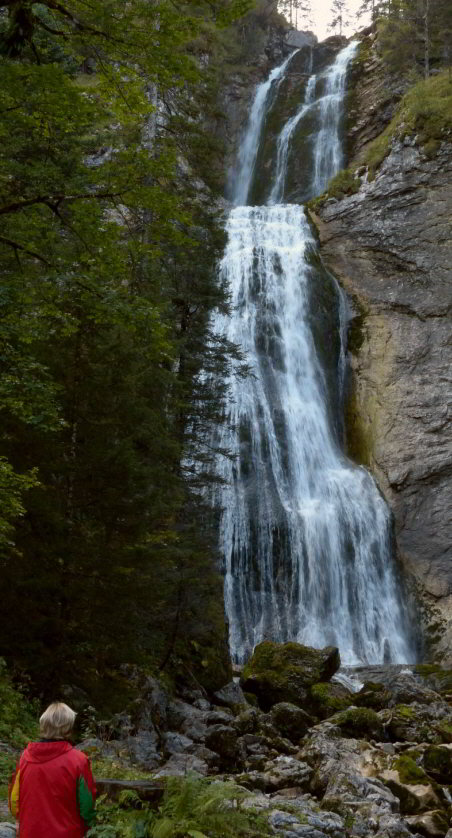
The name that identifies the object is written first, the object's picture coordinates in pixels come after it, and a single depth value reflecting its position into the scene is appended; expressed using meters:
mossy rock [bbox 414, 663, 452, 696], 15.96
